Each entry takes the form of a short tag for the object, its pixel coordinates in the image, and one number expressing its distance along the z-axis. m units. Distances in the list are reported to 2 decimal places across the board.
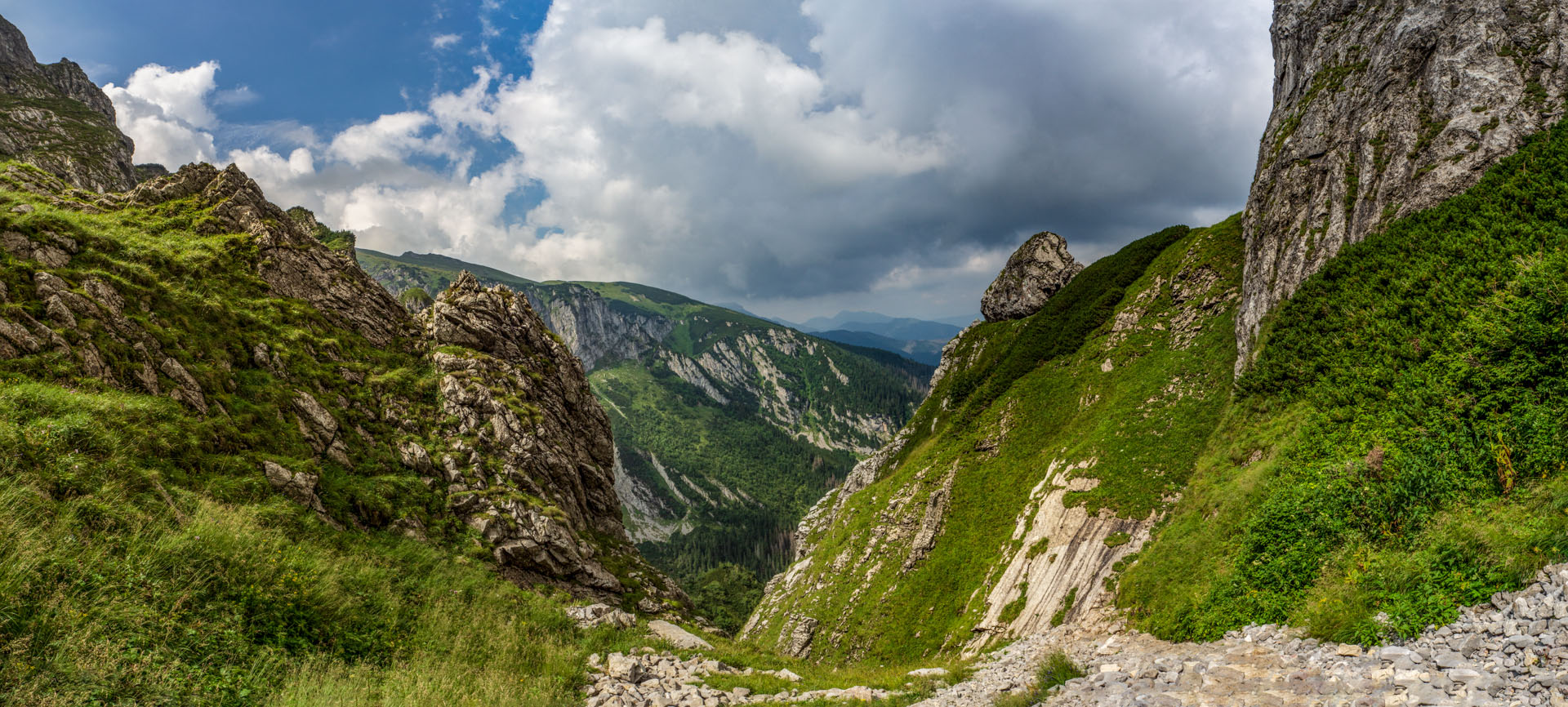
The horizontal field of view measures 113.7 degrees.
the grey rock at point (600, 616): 18.33
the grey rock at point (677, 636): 18.61
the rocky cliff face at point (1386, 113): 21.95
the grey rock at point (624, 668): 14.23
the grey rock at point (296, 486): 16.17
